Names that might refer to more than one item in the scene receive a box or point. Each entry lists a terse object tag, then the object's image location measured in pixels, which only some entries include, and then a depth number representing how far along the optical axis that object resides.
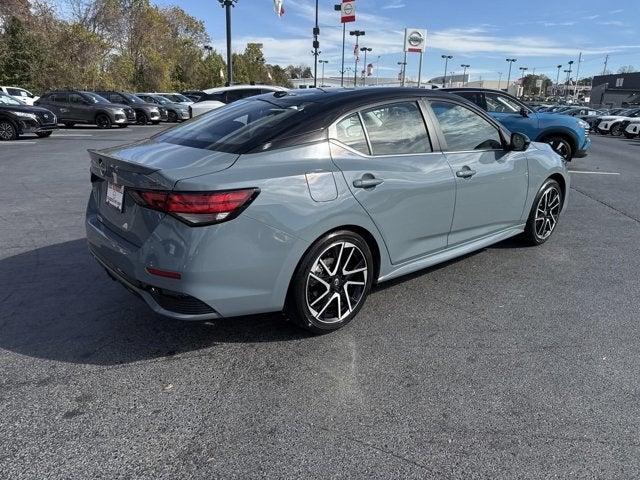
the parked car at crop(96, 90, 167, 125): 26.62
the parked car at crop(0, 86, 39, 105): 28.92
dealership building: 90.43
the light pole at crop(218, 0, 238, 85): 26.08
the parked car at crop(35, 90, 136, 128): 23.05
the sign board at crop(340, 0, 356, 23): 30.97
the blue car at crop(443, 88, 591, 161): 11.45
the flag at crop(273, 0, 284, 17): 26.97
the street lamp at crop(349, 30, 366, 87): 55.25
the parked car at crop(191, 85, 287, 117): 16.25
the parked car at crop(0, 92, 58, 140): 15.87
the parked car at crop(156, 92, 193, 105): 31.13
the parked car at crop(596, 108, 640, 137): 30.61
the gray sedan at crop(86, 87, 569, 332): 2.90
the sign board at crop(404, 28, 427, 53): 33.03
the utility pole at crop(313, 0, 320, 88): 36.22
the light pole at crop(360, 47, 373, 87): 70.72
